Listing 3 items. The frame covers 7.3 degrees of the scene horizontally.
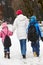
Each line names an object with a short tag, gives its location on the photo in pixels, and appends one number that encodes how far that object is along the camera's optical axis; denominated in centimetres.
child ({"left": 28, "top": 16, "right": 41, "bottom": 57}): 1097
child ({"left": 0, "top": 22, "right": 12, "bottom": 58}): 1106
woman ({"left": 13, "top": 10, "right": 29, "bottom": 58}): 1091
